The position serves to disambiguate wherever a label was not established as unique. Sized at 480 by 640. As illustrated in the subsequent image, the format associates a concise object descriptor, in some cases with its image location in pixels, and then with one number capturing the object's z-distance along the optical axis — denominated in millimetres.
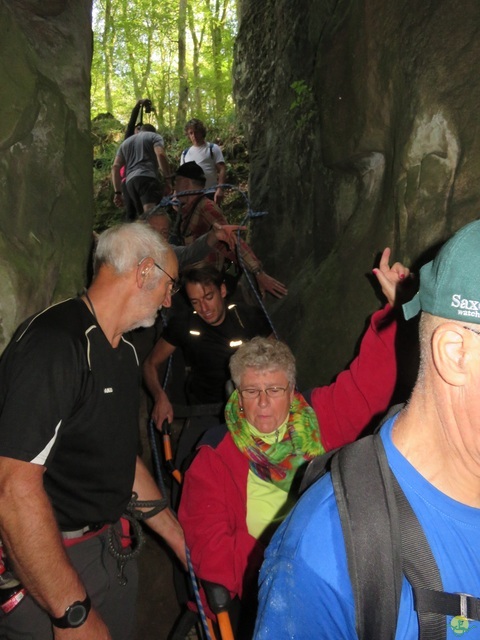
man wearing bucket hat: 6070
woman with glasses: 2586
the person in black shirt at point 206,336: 4215
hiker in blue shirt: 965
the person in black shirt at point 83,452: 1785
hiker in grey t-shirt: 7559
